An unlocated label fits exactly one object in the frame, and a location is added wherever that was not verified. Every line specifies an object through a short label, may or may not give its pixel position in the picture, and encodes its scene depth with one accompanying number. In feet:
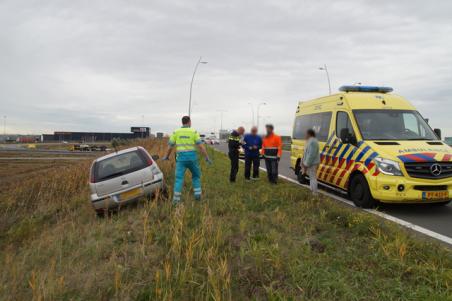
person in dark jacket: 31.37
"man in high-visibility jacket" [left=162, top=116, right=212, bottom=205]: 21.31
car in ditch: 22.40
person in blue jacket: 31.58
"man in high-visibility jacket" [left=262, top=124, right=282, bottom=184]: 29.71
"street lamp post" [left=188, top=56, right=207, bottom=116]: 72.15
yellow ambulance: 19.17
